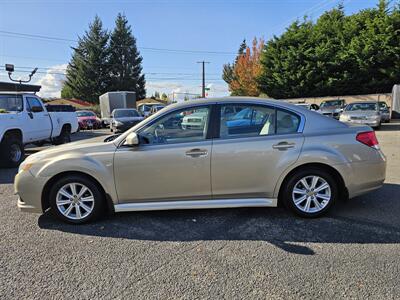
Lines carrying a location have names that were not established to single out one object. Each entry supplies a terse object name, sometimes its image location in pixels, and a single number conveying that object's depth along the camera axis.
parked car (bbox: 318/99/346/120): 21.62
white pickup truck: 8.34
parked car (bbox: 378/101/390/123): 20.04
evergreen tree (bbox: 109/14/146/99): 49.84
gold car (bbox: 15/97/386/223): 4.03
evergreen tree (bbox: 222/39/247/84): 79.14
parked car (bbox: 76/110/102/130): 24.67
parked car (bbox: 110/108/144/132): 17.80
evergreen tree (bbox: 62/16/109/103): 48.44
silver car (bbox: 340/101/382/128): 16.25
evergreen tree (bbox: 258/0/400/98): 26.28
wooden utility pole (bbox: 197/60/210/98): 46.69
